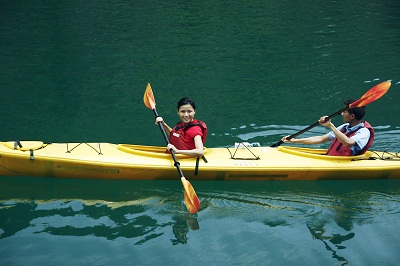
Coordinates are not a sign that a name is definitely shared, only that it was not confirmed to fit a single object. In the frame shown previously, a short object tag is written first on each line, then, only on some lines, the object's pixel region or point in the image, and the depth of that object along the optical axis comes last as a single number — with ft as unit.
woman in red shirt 20.75
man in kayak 20.71
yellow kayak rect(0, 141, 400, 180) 20.89
